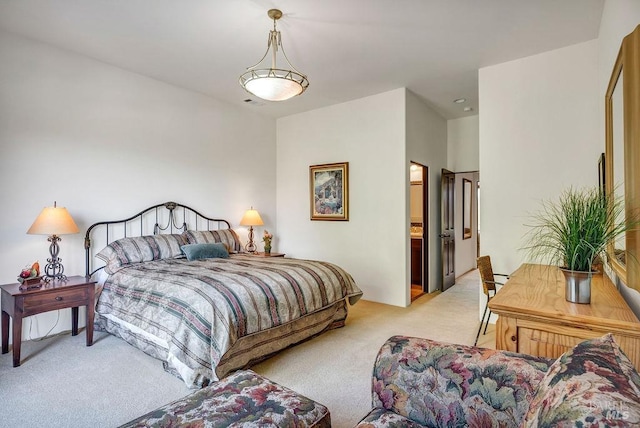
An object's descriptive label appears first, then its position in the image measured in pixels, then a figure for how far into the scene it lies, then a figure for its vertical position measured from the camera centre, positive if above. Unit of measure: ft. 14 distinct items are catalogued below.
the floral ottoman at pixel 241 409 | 4.56 -2.77
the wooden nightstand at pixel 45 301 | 9.31 -2.48
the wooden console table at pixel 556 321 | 5.12 -1.72
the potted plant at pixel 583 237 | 5.60 -0.40
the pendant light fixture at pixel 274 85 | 9.27 +3.64
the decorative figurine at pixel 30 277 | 10.01 -1.80
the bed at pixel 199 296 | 8.16 -2.27
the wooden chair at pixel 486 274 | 10.80 -1.94
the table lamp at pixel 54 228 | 10.19 -0.35
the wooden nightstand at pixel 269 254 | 16.61 -1.93
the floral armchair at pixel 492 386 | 2.56 -1.99
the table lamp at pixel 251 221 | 17.31 -0.28
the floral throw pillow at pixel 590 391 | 2.26 -1.32
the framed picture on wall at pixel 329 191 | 17.40 +1.27
